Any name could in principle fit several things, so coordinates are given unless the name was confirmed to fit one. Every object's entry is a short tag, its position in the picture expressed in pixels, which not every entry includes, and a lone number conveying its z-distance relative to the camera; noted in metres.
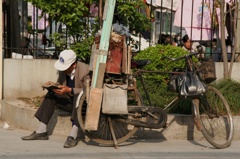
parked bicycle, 9.86
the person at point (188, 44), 14.10
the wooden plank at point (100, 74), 9.55
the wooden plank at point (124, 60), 9.75
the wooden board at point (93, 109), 9.51
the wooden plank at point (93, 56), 9.69
